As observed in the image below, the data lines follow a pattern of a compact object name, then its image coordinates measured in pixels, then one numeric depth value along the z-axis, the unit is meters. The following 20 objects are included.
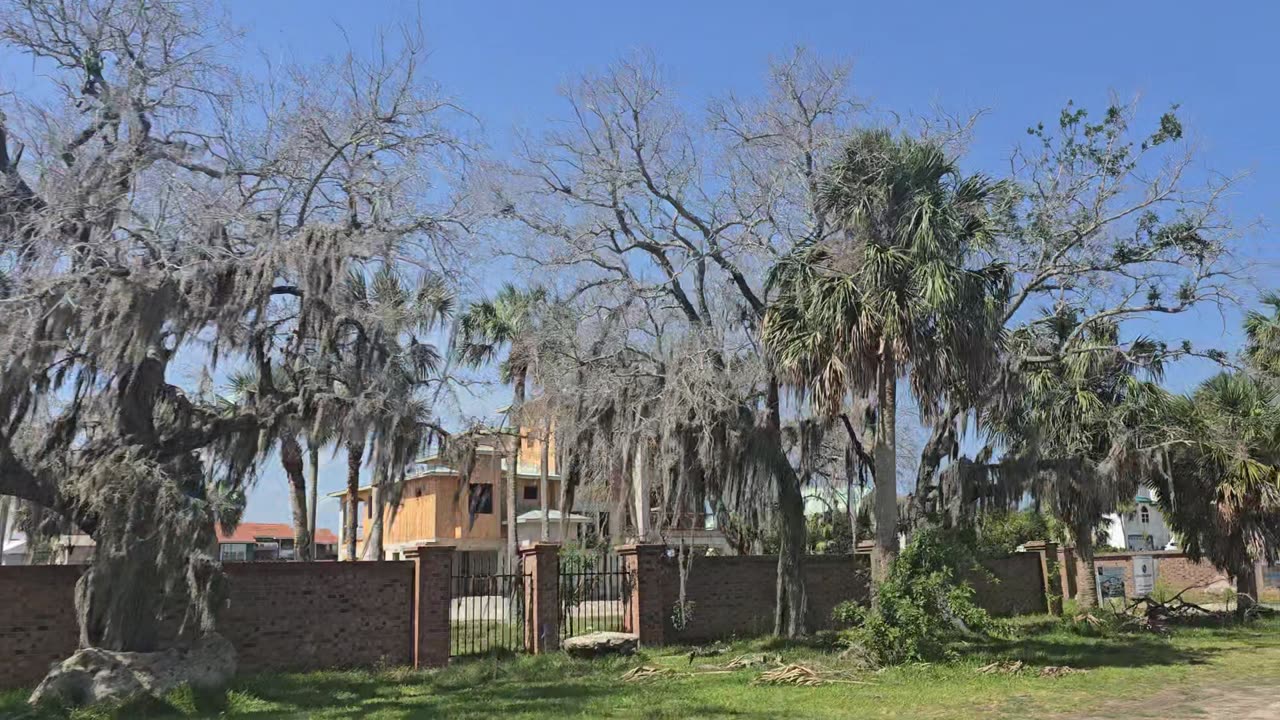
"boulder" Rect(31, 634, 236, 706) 12.12
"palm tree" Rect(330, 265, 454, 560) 14.47
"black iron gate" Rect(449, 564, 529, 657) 17.80
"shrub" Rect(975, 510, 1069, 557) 39.23
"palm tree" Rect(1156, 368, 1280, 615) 21.44
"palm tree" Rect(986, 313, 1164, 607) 21.05
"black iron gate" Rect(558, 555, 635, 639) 19.28
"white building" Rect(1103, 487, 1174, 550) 56.75
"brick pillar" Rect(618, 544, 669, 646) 19.03
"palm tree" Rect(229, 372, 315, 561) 14.91
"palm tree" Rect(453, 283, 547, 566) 20.47
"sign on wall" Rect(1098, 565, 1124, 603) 32.94
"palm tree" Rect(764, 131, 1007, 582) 16.08
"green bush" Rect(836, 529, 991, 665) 15.25
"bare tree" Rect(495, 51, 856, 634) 18.47
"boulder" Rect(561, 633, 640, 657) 17.09
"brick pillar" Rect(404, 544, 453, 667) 16.41
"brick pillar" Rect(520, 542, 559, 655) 17.77
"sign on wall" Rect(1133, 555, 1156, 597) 32.62
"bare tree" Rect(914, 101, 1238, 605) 20.62
